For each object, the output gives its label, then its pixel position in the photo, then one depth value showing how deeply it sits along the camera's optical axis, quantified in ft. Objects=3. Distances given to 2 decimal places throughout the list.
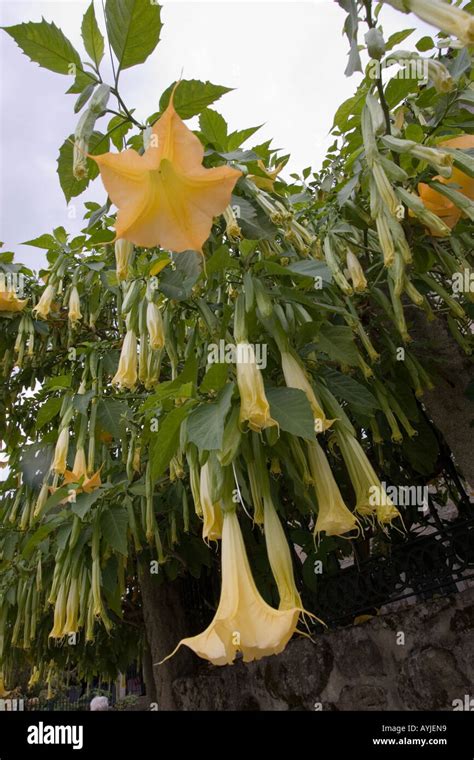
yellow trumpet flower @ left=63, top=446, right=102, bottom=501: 5.82
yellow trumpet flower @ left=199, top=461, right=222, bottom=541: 3.20
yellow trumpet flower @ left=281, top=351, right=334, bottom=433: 3.28
